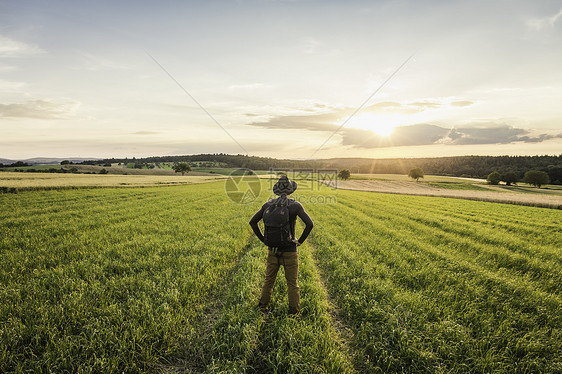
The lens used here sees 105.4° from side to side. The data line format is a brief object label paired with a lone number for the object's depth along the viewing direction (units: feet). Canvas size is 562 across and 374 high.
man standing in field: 16.37
